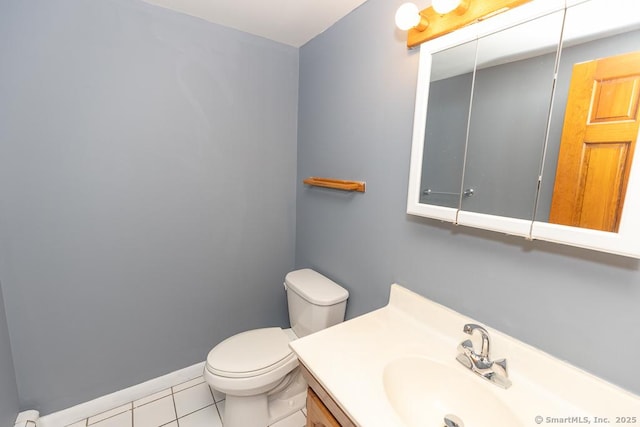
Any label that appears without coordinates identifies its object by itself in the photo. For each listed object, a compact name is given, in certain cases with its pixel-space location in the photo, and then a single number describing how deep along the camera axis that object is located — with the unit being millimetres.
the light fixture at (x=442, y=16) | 837
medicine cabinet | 637
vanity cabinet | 770
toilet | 1276
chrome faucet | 827
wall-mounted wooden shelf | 1359
